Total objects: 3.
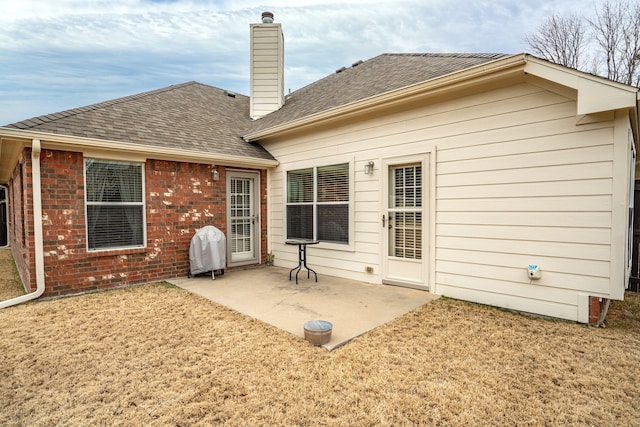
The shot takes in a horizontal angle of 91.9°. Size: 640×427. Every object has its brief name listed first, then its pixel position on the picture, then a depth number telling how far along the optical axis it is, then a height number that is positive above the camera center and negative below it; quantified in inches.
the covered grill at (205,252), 231.3 -35.0
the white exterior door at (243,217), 270.1 -10.9
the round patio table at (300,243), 216.5 -26.9
